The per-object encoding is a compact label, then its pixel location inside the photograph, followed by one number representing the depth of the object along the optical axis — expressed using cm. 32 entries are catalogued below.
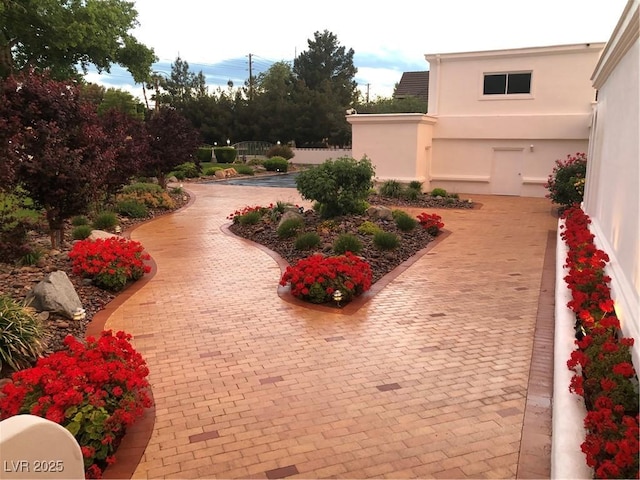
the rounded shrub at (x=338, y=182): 1155
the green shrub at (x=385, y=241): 1015
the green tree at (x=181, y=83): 5716
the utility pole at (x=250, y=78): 5471
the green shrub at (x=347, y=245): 937
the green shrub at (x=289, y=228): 1133
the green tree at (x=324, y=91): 4597
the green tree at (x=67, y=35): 2352
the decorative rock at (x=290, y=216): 1189
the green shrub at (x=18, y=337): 502
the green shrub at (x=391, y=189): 1945
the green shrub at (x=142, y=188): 1694
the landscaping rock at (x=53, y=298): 628
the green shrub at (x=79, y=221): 1205
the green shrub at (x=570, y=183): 1452
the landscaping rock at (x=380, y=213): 1267
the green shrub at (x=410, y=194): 1894
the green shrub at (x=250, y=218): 1304
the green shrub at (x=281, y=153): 3988
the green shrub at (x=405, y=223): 1208
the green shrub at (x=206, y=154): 4269
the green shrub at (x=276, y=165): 3594
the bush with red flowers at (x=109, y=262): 778
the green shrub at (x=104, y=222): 1229
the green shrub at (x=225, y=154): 4131
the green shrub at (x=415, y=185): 1986
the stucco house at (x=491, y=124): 1981
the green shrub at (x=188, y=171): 2867
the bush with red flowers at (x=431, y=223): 1255
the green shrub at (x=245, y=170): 3347
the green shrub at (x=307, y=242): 1015
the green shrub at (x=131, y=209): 1466
